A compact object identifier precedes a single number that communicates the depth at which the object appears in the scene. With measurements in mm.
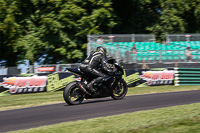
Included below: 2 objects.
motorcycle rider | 18187
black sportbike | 17672
